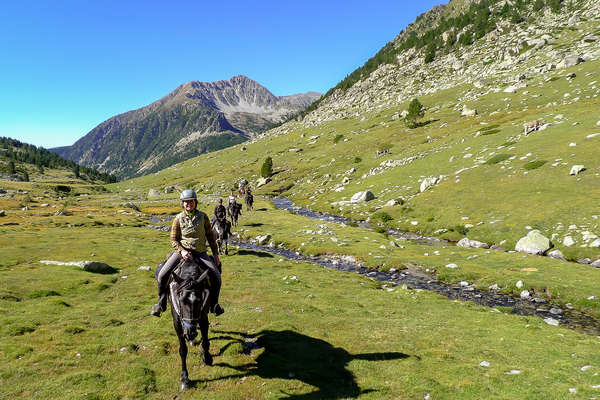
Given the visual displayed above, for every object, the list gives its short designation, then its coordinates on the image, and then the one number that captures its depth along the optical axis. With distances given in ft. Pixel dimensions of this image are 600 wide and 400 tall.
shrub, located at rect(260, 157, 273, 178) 388.18
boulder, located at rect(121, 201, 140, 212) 299.87
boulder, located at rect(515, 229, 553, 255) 92.43
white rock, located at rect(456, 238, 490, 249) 105.50
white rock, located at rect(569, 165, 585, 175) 118.56
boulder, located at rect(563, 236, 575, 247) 88.58
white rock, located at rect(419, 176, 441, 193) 171.12
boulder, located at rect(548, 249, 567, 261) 86.01
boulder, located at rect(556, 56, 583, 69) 302.66
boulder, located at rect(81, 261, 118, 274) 81.92
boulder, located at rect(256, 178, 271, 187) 380.58
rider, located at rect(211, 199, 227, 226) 108.92
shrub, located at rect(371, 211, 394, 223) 157.89
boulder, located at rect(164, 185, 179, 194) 513.86
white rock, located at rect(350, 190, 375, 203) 194.80
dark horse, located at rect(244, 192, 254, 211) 222.89
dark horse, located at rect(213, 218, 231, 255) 108.17
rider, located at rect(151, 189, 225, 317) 33.12
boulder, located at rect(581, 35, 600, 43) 351.48
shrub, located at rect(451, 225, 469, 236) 118.01
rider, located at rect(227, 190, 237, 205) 148.25
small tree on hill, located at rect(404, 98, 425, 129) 341.41
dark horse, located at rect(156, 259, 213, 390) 29.37
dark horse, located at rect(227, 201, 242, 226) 152.66
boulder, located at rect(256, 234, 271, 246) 140.67
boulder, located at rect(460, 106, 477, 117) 315.37
